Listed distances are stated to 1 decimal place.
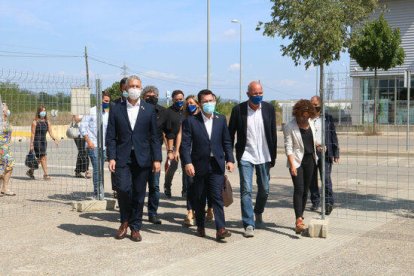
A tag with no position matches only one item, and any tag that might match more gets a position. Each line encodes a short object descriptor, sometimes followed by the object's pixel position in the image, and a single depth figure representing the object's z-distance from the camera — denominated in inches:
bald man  277.9
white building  1296.8
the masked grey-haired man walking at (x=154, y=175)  305.7
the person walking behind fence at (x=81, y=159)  514.1
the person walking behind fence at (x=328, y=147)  330.6
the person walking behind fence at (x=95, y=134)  355.6
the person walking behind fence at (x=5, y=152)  390.9
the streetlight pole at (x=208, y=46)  1012.4
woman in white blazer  281.3
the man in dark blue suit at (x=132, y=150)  266.4
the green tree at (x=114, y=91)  1643.5
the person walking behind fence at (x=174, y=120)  328.2
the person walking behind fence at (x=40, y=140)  501.4
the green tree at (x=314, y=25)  776.9
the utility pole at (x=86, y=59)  2224.8
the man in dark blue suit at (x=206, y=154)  270.2
